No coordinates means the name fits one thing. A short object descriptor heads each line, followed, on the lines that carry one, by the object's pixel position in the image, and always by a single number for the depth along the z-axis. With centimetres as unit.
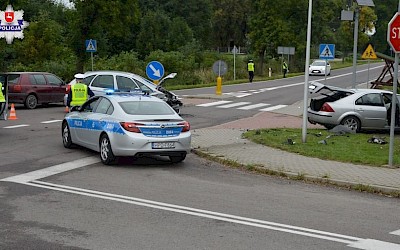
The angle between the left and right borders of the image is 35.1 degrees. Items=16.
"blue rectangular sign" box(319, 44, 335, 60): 2089
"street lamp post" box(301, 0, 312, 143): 1520
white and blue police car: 1238
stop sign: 1219
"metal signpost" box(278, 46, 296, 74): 5616
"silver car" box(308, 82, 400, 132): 1922
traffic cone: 2186
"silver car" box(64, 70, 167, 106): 2311
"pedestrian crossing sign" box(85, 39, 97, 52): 3231
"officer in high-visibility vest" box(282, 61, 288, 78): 5876
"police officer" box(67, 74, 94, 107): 1875
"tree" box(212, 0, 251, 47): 10706
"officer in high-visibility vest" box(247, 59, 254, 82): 4867
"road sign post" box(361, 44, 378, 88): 3002
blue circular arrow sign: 2173
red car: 2603
